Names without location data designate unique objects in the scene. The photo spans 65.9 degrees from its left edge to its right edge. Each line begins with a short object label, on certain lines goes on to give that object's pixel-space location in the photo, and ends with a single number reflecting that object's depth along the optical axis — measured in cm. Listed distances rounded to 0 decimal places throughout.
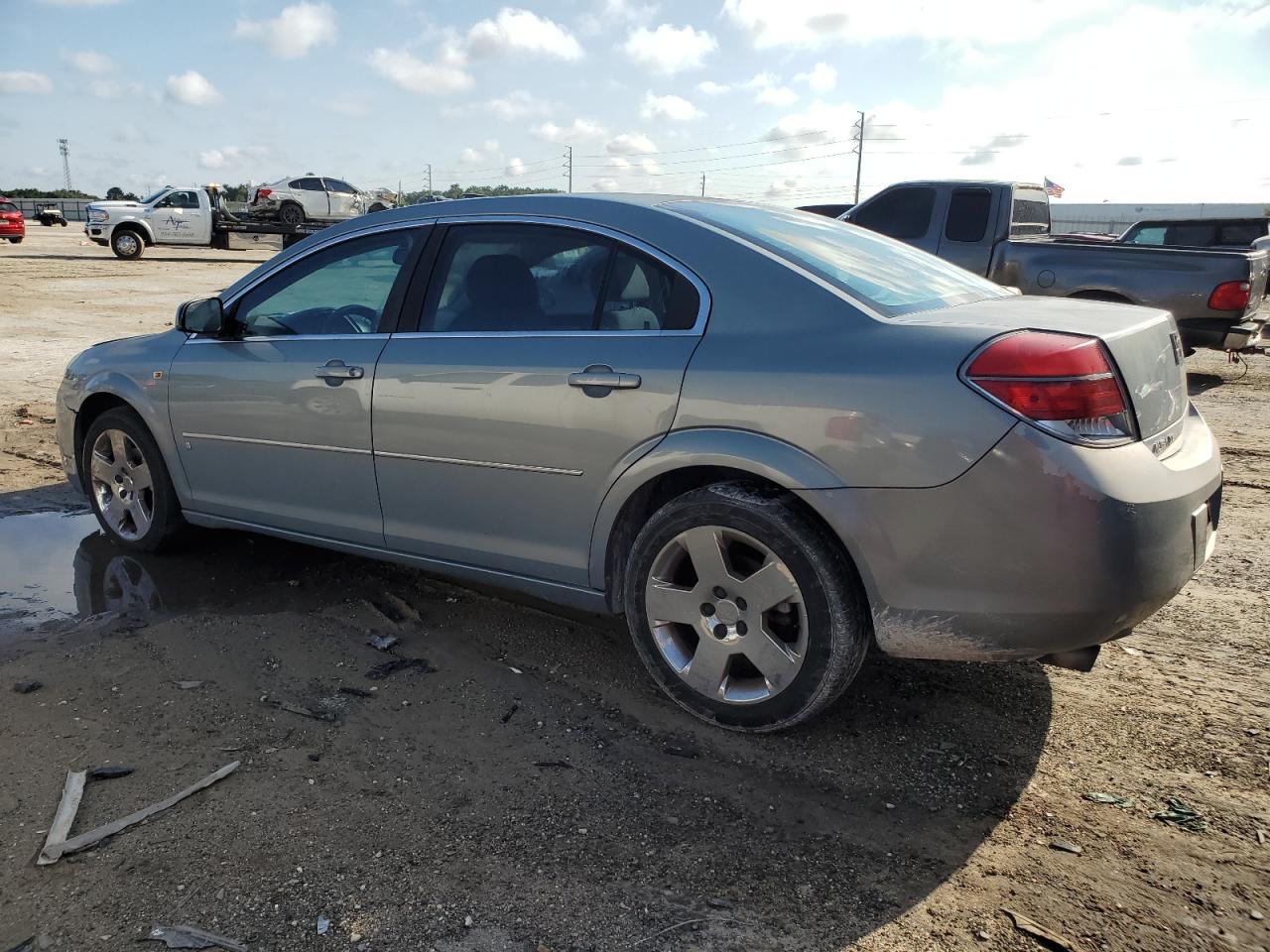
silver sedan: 263
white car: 3253
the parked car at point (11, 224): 3603
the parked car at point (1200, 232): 1617
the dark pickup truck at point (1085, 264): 899
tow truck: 2825
